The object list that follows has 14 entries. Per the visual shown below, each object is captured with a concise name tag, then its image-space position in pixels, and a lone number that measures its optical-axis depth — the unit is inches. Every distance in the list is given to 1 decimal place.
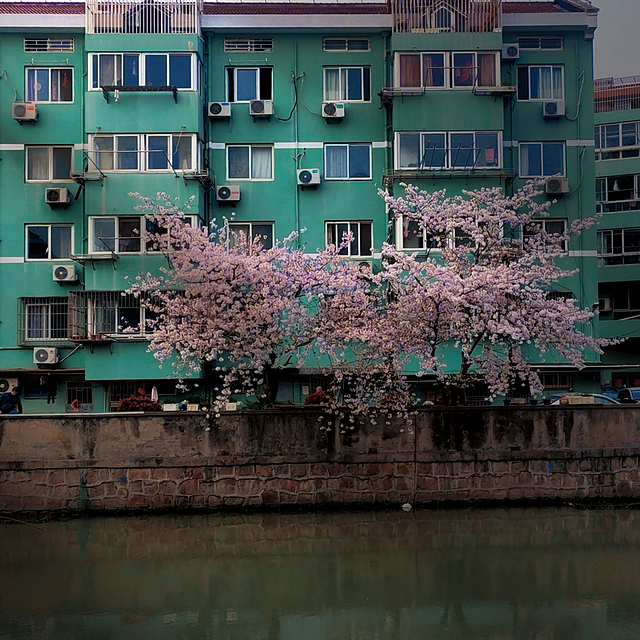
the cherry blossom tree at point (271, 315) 860.6
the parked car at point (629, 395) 914.0
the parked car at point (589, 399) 892.6
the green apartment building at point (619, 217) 1476.4
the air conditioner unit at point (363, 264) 916.5
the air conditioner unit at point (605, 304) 1518.2
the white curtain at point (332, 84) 1137.4
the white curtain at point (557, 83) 1151.0
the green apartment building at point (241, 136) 1066.1
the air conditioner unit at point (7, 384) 1098.7
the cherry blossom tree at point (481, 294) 844.6
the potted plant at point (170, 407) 905.0
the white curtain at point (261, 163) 1126.4
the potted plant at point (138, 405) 884.0
